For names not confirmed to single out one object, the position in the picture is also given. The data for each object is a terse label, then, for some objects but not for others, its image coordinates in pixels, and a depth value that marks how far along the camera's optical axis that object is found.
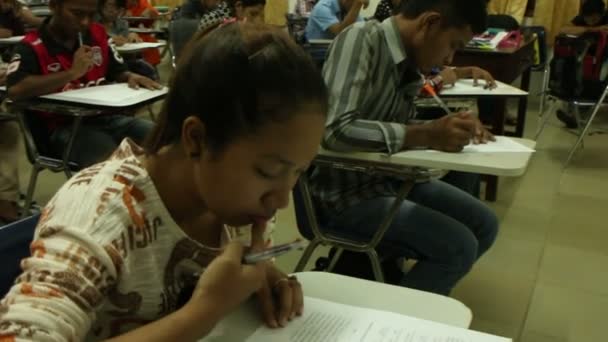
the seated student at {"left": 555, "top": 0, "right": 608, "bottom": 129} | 4.65
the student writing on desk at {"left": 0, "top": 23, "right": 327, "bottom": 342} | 0.65
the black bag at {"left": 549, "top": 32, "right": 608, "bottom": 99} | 3.50
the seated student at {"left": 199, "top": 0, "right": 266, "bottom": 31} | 3.69
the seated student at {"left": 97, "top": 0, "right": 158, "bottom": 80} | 4.00
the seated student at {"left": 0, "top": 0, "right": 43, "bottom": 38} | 4.06
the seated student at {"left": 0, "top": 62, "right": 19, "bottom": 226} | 2.51
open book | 0.78
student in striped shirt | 1.49
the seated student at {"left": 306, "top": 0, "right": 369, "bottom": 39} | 4.15
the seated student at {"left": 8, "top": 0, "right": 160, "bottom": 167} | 2.16
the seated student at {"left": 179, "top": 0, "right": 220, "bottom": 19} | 4.24
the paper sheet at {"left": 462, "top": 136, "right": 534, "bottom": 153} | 1.52
